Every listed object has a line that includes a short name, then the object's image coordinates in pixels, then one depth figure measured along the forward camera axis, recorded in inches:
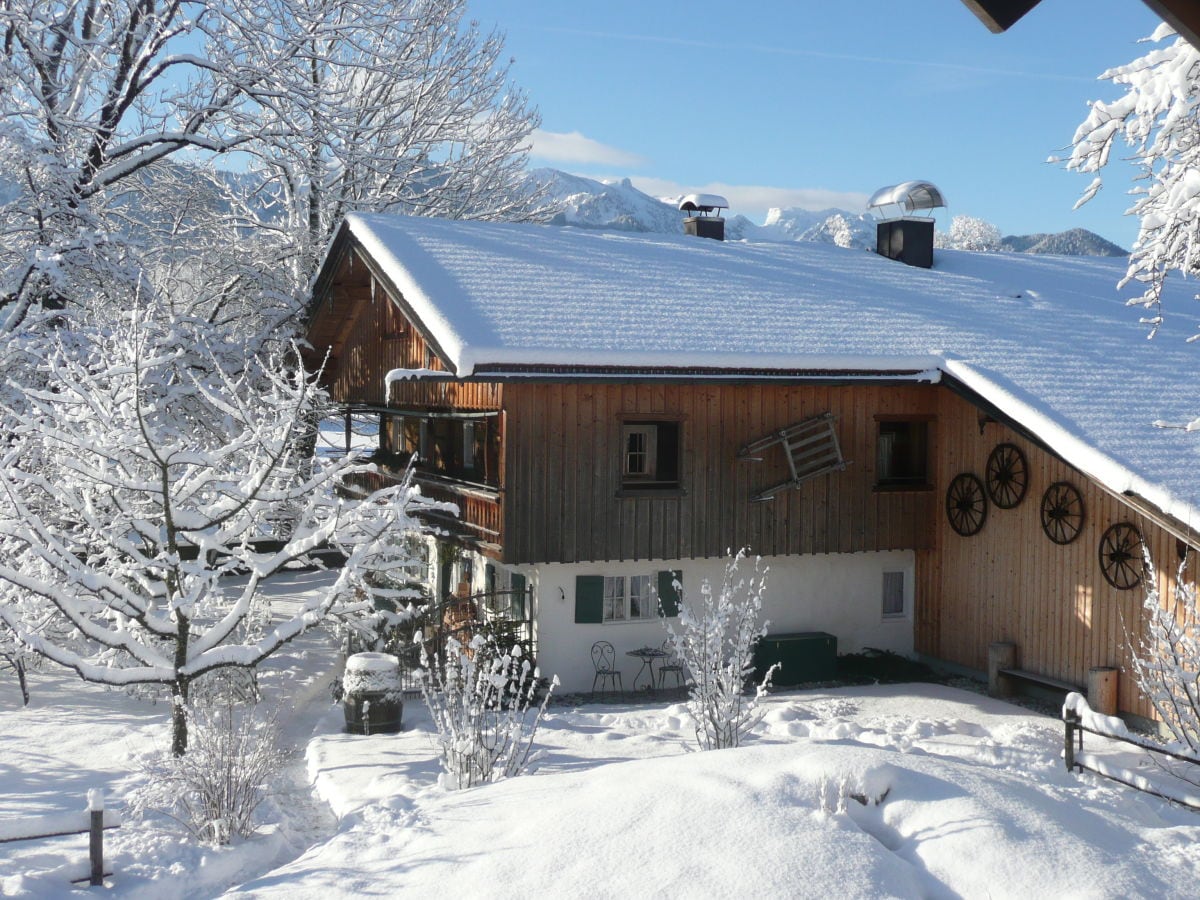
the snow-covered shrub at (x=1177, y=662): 410.3
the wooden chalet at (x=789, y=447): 568.7
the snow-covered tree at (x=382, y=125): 834.8
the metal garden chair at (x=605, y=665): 621.0
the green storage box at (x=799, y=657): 642.2
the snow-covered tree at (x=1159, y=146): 249.3
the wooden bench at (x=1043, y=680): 549.0
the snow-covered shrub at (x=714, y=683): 436.8
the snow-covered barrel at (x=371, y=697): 526.6
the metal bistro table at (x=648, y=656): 620.7
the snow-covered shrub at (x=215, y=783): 388.2
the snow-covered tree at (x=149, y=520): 447.8
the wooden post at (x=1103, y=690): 548.4
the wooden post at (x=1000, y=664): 614.2
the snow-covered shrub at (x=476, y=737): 392.2
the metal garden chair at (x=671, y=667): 621.1
